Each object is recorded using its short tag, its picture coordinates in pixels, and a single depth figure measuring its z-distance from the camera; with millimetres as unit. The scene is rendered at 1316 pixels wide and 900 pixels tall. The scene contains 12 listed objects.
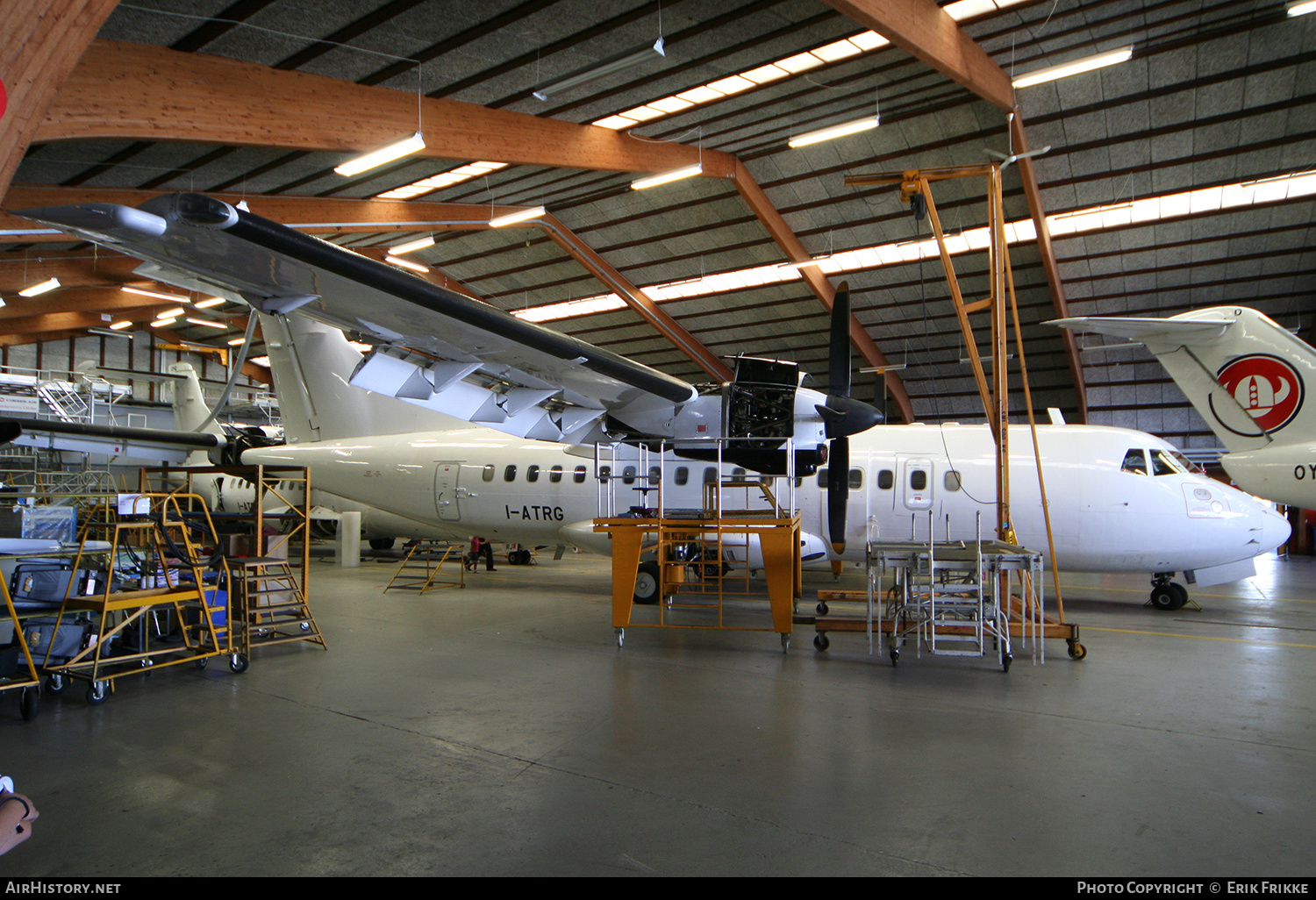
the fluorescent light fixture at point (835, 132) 15750
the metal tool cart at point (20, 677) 5402
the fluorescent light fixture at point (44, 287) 19641
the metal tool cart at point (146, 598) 6117
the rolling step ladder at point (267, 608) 7473
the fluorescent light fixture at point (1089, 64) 12961
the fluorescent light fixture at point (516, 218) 21139
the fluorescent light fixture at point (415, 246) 22688
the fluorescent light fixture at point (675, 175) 18234
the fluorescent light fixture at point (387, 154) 12352
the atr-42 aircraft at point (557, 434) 6039
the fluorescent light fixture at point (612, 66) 10227
